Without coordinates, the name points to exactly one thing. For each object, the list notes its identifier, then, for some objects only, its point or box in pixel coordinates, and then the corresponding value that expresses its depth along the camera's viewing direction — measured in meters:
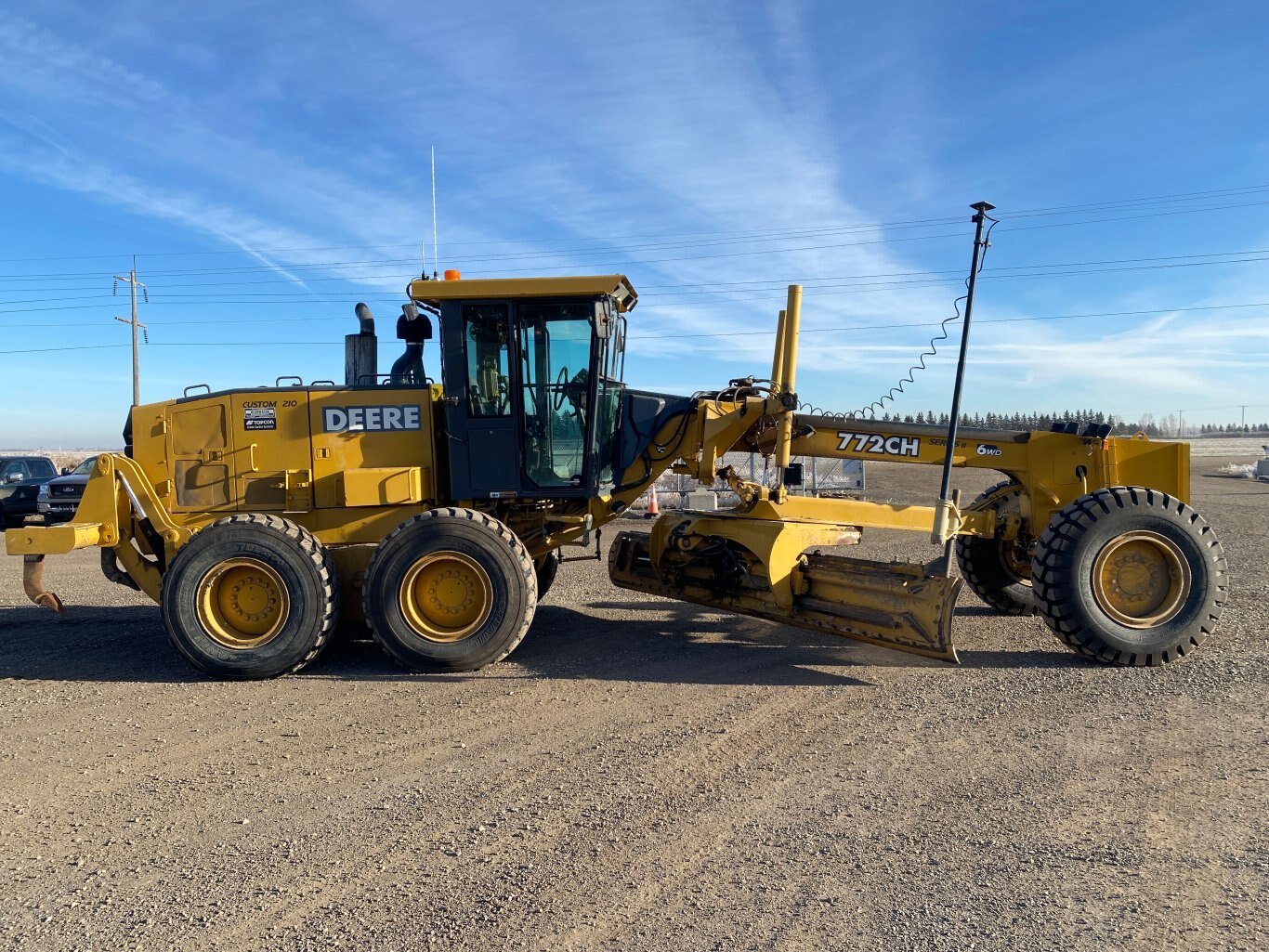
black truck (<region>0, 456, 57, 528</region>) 19.08
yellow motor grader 6.62
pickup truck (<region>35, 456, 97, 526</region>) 18.88
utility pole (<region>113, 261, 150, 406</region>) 33.56
